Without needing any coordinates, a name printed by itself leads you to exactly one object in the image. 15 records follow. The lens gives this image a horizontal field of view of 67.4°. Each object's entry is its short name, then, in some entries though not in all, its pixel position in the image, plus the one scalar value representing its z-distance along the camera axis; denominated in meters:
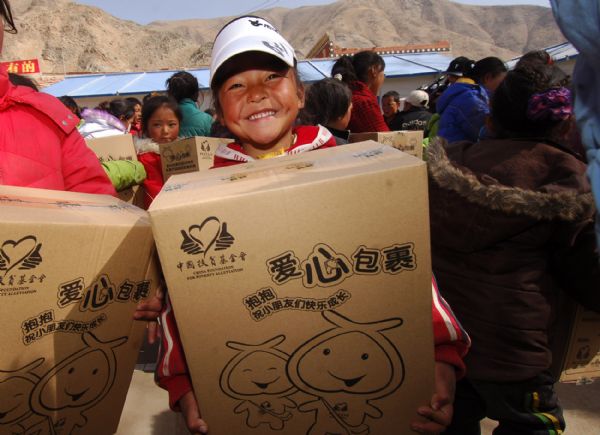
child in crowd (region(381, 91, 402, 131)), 6.56
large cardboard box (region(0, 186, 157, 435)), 0.84
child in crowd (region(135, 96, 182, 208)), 3.15
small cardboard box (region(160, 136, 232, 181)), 2.68
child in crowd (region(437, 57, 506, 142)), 2.93
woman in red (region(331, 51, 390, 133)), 3.30
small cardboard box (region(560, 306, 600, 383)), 1.59
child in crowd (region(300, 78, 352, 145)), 2.66
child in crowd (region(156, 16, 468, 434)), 1.27
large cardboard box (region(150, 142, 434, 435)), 0.79
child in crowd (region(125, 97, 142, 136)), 5.22
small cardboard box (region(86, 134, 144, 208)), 2.81
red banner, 18.94
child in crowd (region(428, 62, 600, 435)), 1.36
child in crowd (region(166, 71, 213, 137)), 3.54
